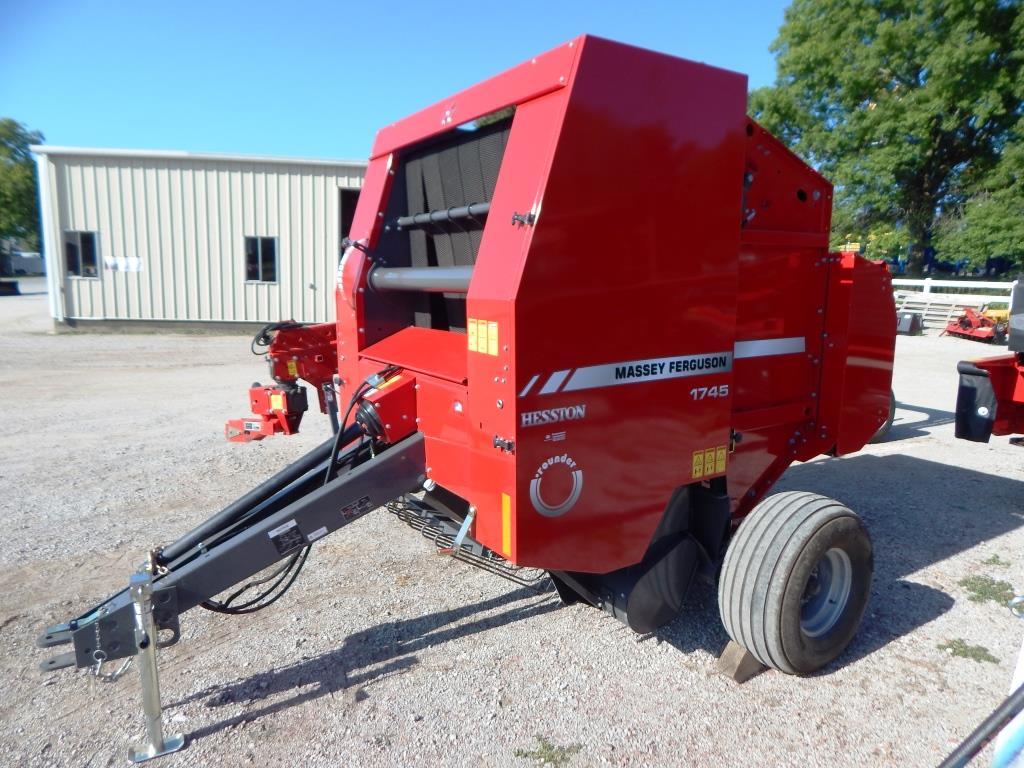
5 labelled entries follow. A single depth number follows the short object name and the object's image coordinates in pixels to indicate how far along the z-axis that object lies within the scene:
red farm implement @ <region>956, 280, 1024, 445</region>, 4.37
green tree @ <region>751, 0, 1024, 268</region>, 20.23
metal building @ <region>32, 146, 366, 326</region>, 14.19
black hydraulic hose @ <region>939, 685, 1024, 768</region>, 1.34
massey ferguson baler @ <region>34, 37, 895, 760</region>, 2.29
